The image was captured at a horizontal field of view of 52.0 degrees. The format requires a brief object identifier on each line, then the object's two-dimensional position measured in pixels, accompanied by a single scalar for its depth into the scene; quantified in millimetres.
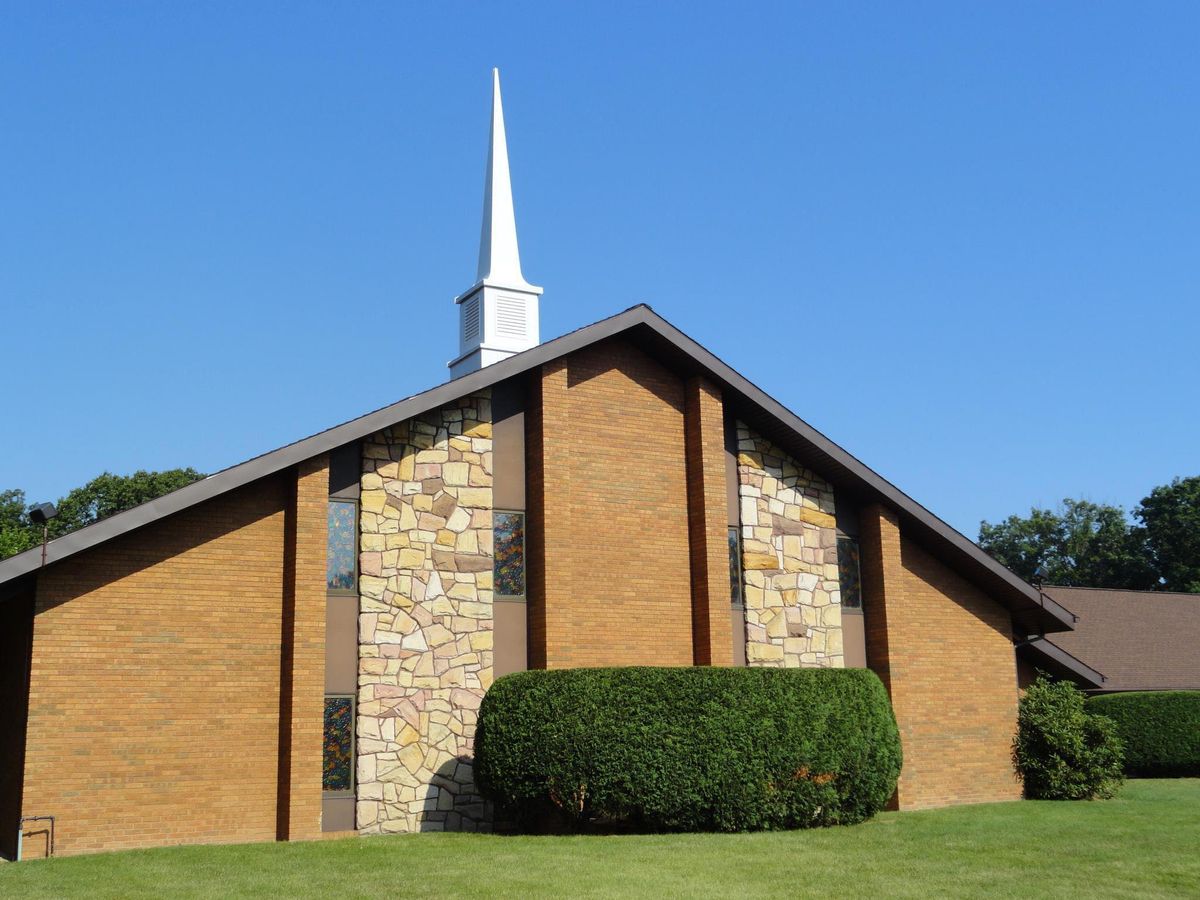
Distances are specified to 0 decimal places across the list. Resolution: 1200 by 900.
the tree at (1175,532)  54938
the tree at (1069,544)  63062
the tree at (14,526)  44750
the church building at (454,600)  15469
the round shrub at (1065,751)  21047
